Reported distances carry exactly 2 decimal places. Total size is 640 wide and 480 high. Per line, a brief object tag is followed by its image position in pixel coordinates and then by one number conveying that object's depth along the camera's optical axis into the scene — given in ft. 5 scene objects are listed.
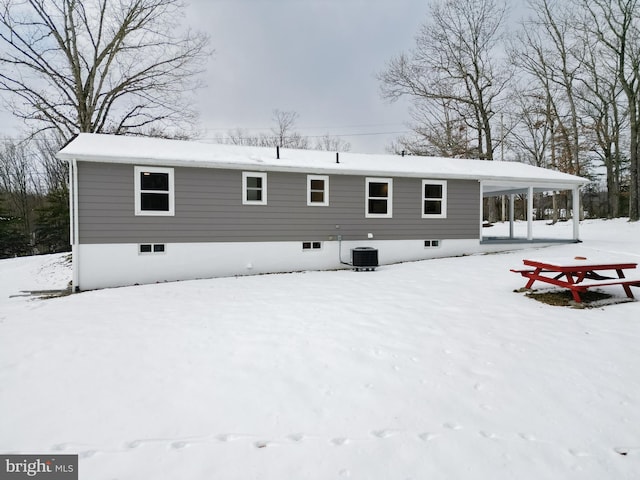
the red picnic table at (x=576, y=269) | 19.21
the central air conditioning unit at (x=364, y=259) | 32.73
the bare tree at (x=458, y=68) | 72.84
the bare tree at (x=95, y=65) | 45.80
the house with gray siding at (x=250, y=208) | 28.12
